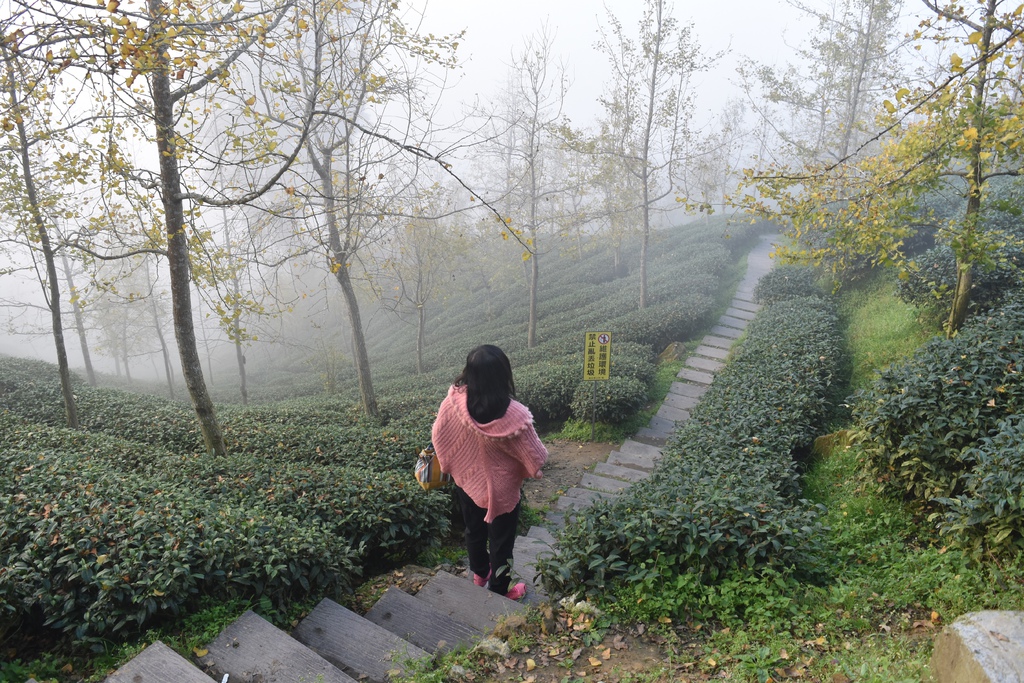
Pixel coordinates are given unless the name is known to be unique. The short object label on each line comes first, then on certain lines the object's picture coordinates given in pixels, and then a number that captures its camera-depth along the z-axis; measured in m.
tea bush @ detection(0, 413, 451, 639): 3.11
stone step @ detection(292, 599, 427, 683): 2.90
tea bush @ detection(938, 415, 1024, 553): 3.03
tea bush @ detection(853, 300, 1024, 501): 4.11
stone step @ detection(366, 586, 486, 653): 3.22
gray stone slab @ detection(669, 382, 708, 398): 10.12
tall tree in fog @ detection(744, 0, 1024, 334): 5.25
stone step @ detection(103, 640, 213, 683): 2.54
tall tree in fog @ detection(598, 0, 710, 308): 13.59
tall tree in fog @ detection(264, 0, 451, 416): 7.59
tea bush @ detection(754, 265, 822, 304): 12.71
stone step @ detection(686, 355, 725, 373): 11.05
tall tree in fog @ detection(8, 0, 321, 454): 3.68
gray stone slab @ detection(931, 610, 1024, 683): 2.05
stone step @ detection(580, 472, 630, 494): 6.99
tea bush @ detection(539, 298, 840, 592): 3.36
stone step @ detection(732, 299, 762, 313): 14.41
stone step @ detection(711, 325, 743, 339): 12.84
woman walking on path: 3.35
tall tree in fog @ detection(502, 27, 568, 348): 13.05
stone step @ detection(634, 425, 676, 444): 8.83
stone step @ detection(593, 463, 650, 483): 7.40
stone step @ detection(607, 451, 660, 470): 7.90
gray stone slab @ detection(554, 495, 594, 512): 6.35
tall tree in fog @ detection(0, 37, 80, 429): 5.96
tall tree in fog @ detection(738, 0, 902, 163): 14.19
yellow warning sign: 8.42
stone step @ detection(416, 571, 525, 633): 3.47
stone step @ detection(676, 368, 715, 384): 10.65
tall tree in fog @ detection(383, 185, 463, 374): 15.70
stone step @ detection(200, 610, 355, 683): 2.67
